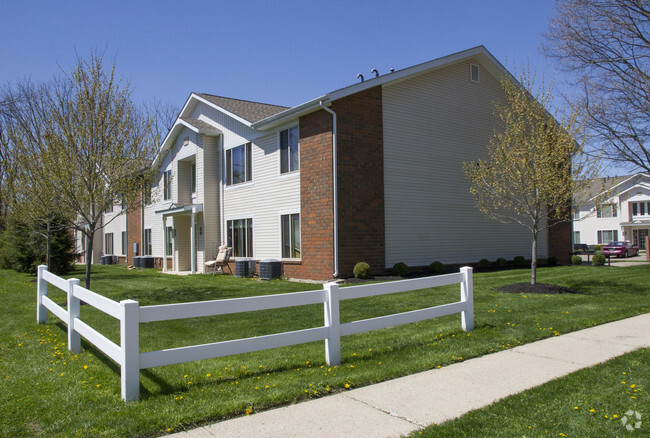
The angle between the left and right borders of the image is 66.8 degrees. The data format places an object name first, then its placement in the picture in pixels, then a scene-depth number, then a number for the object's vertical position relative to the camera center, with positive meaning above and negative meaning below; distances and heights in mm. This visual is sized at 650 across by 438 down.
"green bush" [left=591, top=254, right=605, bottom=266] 20234 -1203
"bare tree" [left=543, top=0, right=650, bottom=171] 18125 +6492
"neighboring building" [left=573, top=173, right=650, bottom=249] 47219 +1081
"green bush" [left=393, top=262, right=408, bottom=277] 15523 -1089
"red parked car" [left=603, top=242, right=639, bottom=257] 38719 -1518
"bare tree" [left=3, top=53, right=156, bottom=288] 11578 +2116
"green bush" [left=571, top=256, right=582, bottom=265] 21047 -1236
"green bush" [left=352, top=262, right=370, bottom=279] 14539 -1026
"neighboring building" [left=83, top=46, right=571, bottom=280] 15070 +2096
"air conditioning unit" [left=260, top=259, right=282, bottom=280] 16641 -1084
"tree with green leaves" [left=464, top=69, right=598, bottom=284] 11789 +1757
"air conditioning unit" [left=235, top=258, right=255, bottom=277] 18141 -1122
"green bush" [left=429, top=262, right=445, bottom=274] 16453 -1146
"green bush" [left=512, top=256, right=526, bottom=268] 19391 -1170
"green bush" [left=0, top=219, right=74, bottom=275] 20938 -312
